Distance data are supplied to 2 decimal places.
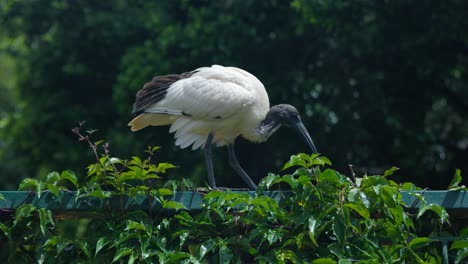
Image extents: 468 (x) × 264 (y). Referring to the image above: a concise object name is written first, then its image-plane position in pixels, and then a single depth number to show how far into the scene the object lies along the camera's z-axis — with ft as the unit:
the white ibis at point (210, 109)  39.47
